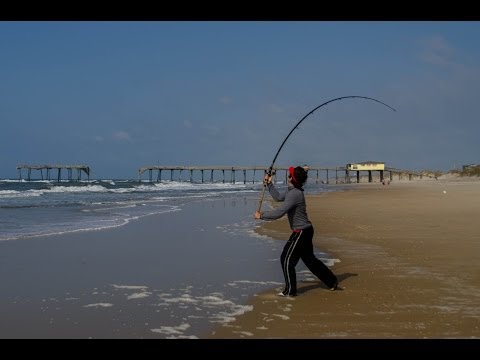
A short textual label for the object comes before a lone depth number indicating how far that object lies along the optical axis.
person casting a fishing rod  6.54
